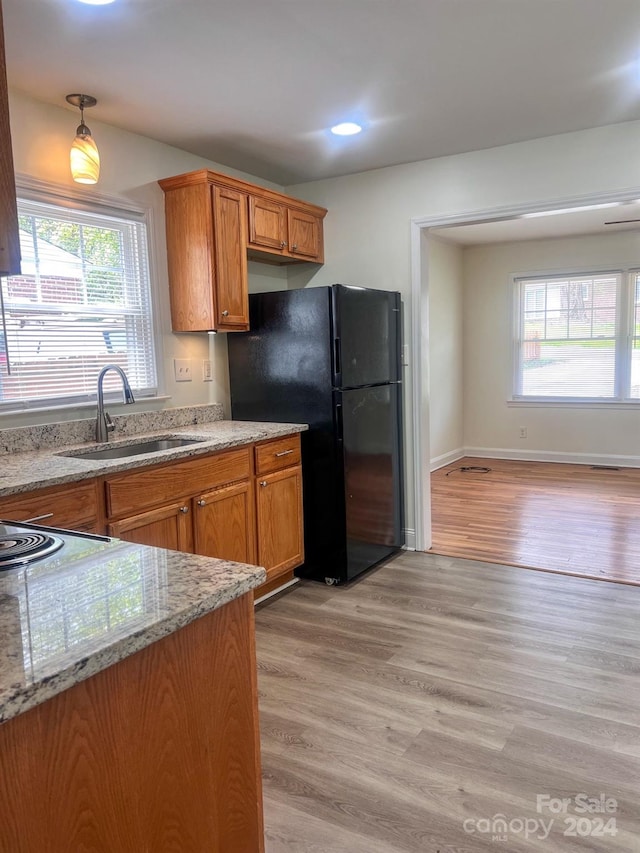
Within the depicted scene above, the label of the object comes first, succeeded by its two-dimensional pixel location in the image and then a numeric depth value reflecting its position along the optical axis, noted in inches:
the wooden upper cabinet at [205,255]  127.0
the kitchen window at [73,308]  107.0
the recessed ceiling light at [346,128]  123.4
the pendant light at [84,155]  104.3
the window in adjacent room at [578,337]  255.9
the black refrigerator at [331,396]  133.6
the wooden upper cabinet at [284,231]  138.8
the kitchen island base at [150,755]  31.9
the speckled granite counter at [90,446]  84.6
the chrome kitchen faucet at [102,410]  112.7
